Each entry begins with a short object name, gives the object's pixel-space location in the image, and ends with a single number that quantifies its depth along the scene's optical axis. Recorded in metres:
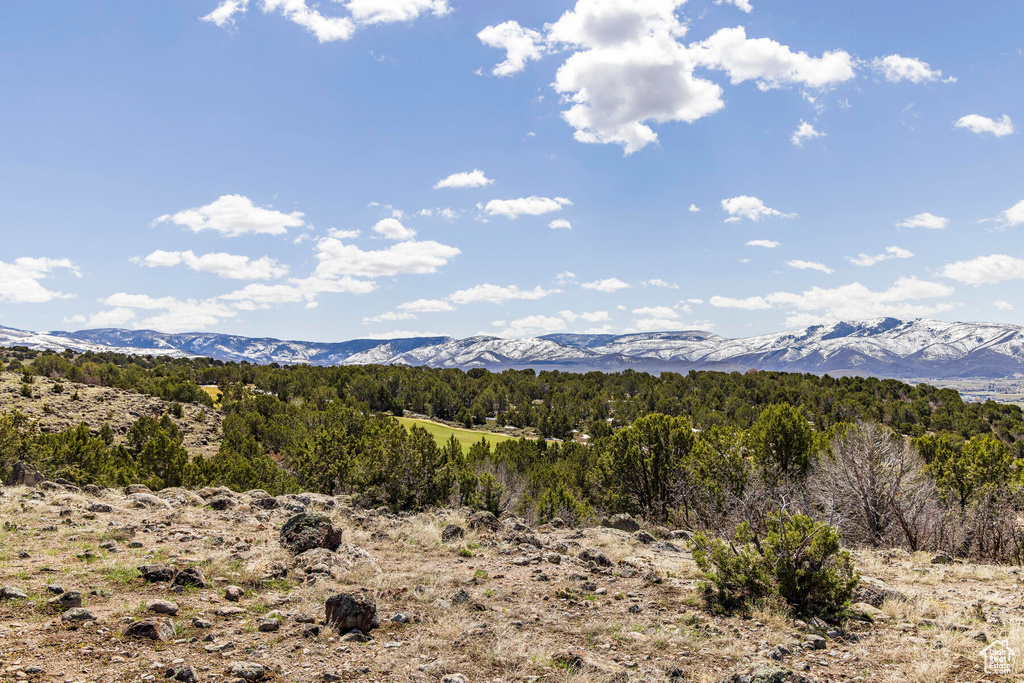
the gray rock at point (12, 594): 9.21
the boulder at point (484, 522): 19.03
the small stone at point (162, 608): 9.33
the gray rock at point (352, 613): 9.38
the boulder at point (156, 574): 11.12
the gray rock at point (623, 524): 24.77
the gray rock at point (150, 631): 8.38
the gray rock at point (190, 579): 10.92
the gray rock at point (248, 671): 7.48
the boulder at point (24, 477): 22.78
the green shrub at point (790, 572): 11.13
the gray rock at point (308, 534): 14.18
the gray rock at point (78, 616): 8.59
